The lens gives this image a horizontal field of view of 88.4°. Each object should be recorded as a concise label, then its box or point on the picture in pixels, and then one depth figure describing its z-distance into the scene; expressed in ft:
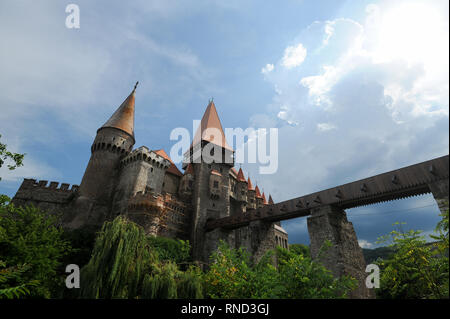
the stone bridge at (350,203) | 44.37
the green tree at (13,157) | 42.63
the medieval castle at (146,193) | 90.12
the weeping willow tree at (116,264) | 26.71
